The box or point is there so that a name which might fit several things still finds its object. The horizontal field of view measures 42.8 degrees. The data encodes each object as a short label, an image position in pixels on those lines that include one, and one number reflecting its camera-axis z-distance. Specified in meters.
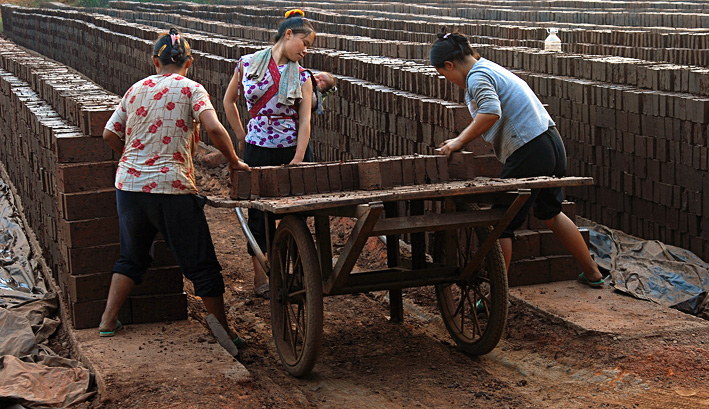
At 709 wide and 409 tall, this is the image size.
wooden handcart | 4.11
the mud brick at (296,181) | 4.43
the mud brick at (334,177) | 4.48
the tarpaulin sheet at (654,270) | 6.20
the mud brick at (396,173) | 4.46
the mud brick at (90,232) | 4.95
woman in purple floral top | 5.43
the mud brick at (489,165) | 5.91
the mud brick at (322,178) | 4.45
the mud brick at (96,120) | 4.96
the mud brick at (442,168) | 4.59
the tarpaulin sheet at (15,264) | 5.62
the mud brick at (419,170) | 4.52
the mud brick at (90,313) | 5.02
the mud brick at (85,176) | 4.93
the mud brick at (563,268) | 6.05
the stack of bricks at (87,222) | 4.96
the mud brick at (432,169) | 4.56
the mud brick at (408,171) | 4.49
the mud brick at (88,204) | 4.93
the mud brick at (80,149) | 4.94
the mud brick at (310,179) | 4.43
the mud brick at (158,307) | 5.12
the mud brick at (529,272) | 5.95
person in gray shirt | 4.70
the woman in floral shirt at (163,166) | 4.57
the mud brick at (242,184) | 4.46
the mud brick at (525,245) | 5.96
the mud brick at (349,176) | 4.48
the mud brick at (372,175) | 4.38
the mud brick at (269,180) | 4.42
